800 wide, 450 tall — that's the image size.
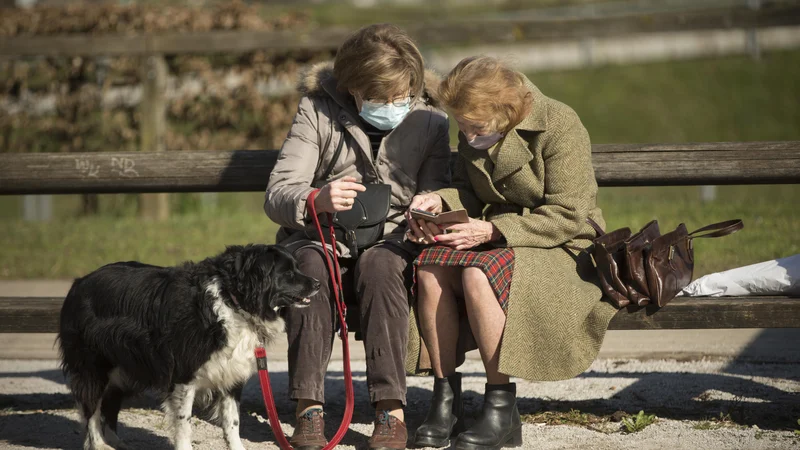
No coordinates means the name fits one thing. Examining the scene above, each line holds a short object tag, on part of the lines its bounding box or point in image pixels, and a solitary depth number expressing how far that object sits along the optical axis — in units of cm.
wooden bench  737
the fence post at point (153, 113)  1867
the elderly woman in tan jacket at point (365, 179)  726
